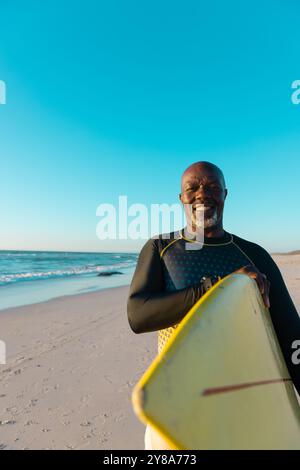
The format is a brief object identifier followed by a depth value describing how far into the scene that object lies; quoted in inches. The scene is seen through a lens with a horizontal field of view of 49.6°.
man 76.3
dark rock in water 972.6
